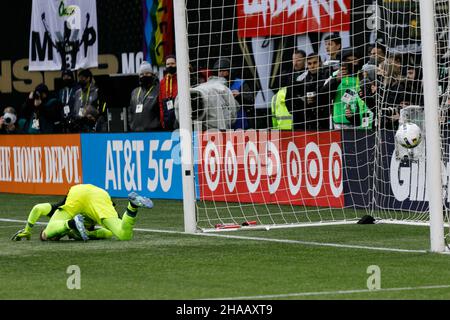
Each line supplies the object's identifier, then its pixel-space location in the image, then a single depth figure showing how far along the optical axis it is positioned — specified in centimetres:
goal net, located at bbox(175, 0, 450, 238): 1764
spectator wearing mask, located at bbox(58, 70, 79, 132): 2536
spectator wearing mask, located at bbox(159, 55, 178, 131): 2177
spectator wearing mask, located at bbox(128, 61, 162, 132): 2238
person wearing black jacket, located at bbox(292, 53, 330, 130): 1894
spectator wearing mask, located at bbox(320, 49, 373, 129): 1853
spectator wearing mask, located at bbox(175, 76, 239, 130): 1947
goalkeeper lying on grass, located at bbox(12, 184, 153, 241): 1460
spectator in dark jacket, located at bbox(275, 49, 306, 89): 1934
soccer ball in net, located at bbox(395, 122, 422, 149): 1524
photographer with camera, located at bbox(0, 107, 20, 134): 2747
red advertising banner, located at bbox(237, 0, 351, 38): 1883
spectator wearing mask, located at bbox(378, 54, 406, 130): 1733
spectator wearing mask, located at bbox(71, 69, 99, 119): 2462
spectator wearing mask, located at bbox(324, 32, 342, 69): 1903
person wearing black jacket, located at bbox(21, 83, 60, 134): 2619
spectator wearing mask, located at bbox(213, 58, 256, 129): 1938
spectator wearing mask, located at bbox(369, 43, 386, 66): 1759
